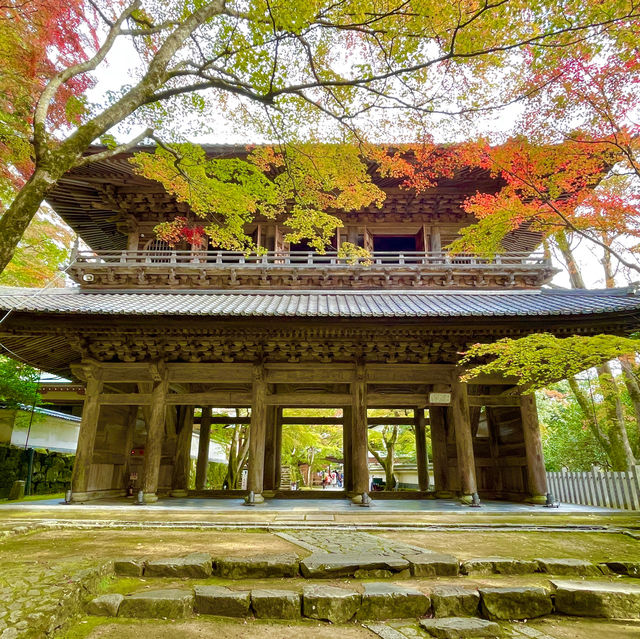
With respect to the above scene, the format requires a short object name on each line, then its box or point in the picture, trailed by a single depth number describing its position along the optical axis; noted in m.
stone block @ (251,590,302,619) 3.56
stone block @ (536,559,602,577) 4.41
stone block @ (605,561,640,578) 4.45
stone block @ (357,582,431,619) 3.59
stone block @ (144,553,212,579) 4.25
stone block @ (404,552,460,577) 4.36
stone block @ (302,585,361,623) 3.53
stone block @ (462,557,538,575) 4.47
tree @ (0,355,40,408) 11.47
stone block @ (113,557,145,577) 4.30
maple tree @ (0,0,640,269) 4.61
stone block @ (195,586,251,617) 3.58
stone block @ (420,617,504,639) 3.21
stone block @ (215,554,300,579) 4.30
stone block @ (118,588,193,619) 3.49
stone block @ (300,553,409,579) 4.23
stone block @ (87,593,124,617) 3.49
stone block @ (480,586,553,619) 3.62
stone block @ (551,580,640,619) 3.65
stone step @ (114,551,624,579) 4.27
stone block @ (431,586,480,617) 3.62
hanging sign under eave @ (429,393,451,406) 9.37
